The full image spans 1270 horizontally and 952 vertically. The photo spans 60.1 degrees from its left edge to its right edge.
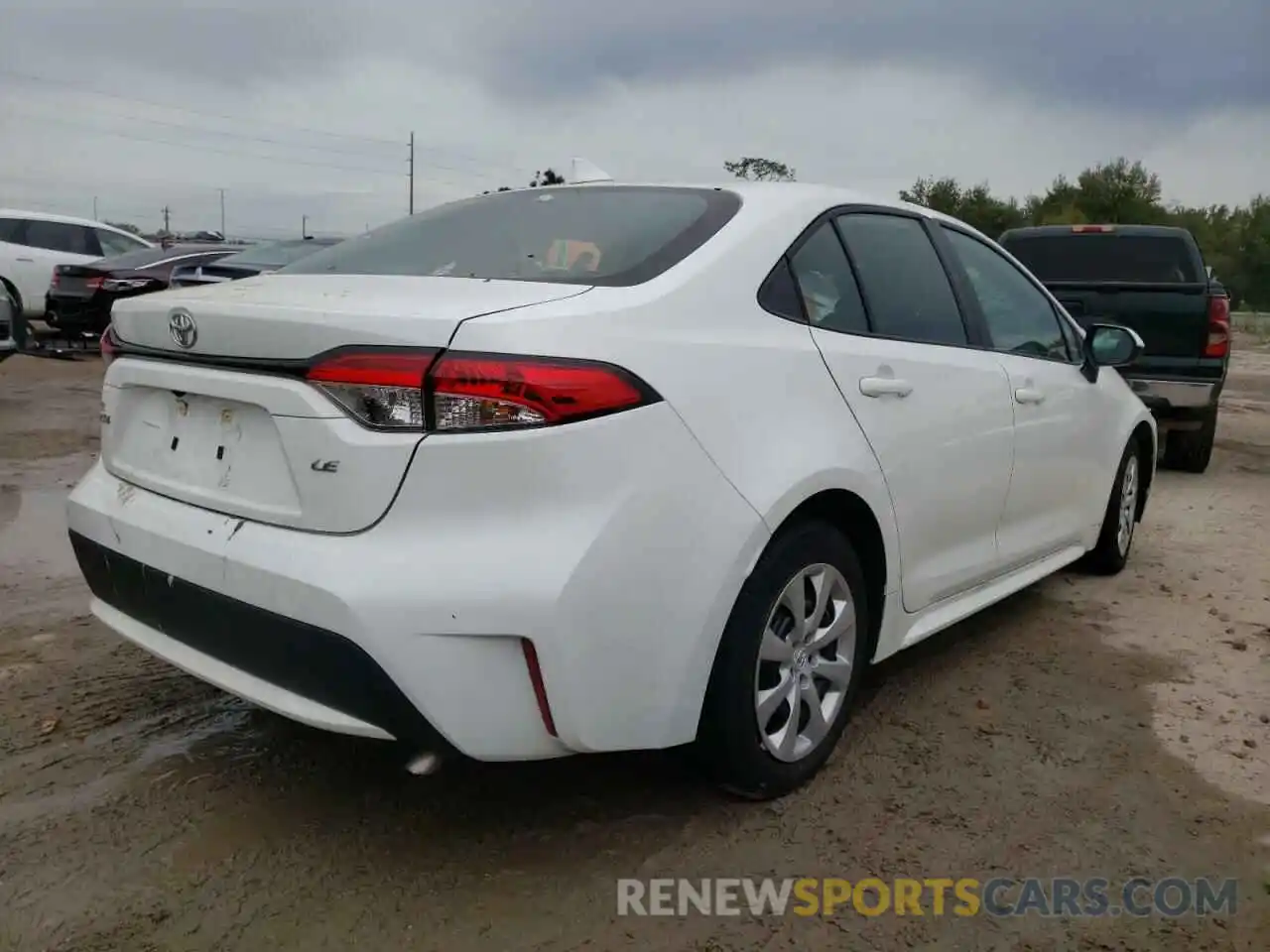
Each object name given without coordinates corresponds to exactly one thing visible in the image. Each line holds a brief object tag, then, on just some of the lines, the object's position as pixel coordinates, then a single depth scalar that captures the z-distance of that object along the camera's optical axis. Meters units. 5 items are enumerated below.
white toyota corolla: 2.14
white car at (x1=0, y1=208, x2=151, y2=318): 13.39
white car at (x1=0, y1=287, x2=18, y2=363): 8.02
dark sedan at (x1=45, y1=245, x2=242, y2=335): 12.37
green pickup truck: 7.34
